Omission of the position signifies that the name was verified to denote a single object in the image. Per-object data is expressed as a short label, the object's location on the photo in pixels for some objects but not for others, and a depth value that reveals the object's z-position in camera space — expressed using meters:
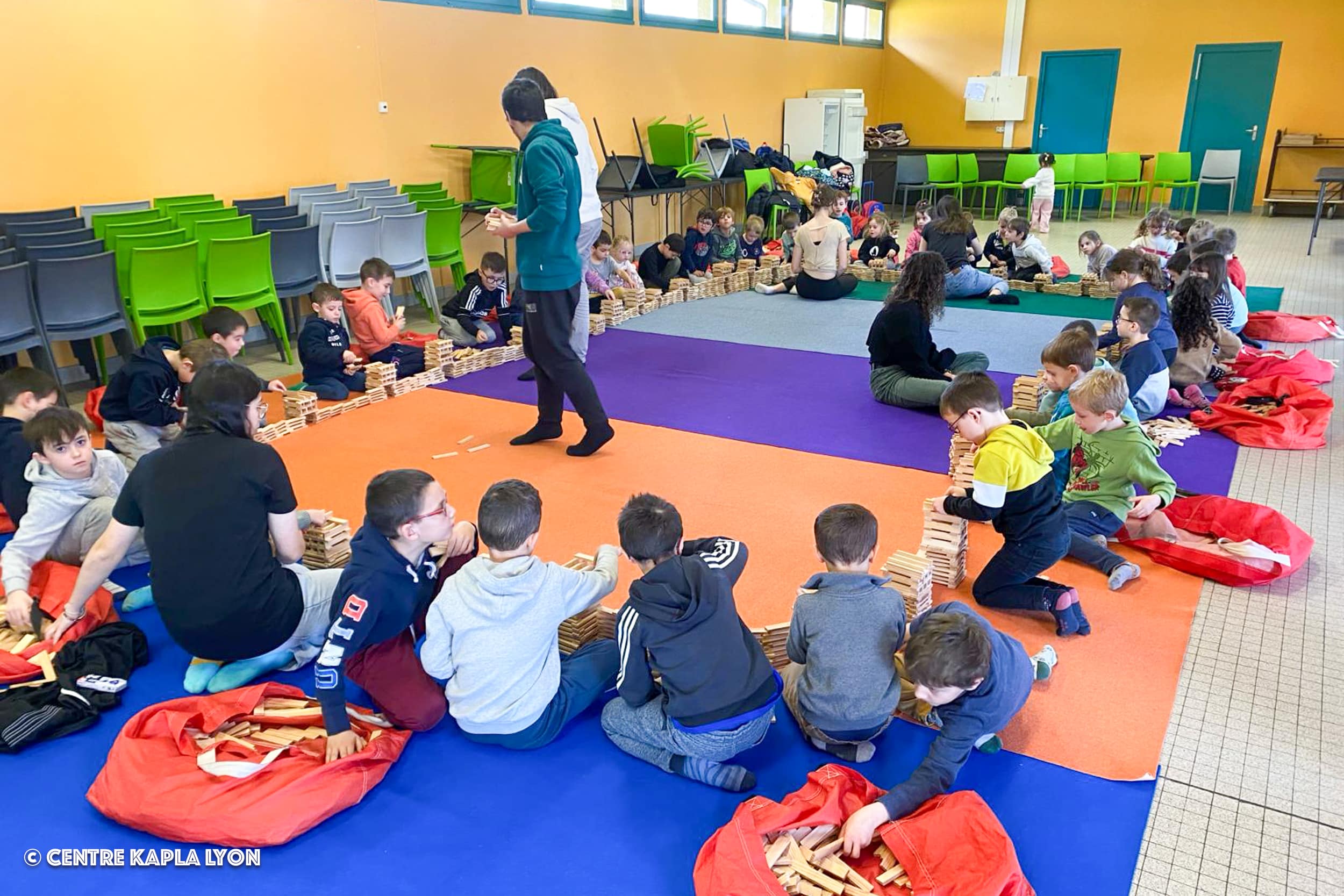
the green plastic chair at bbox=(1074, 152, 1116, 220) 14.65
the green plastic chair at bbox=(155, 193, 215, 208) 7.49
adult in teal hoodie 4.38
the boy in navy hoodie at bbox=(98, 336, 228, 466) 4.45
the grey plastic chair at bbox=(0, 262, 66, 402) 5.25
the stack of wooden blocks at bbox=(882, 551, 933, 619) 3.11
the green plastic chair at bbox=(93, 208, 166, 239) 6.70
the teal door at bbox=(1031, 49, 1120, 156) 15.69
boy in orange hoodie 6.10
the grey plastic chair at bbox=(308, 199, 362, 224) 7.73
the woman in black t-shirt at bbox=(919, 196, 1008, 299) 8.09
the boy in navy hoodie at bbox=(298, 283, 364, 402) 5.70
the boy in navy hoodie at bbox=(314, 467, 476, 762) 2.54
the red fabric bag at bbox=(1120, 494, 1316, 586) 3.47
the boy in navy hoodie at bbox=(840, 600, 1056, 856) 2.26
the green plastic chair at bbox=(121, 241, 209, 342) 5.88
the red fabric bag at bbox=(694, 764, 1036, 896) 2.09
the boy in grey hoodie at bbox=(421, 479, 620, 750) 2.53
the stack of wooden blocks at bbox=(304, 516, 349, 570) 3.56
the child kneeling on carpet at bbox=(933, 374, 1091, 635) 3.09
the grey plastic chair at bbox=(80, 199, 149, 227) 7.12
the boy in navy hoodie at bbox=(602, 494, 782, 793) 2.44
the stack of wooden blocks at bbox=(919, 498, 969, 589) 3.48
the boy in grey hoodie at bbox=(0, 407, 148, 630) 3.25
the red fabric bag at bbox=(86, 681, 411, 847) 2.32
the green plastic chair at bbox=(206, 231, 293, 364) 6.26
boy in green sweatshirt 3.59
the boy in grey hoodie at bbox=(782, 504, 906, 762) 2.51
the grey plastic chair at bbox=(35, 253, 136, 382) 5.52
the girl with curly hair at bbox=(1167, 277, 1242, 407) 5.36
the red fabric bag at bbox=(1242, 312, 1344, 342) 7.02
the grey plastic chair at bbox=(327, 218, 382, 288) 7.12
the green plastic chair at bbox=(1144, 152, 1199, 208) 14.46
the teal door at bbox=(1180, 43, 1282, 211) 14.46
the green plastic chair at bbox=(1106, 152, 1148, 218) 14.78
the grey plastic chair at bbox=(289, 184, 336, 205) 8.40
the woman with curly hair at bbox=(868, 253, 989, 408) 5.28
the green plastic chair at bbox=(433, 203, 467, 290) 8.19
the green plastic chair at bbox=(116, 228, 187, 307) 6.16
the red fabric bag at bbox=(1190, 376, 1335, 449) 4.86
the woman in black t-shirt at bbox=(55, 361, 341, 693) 2.66
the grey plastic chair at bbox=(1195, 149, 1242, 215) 14.56
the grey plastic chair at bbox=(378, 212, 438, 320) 7.50
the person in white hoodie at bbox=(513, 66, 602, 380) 5.11
